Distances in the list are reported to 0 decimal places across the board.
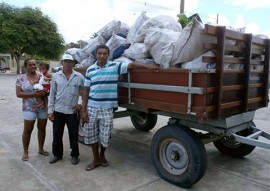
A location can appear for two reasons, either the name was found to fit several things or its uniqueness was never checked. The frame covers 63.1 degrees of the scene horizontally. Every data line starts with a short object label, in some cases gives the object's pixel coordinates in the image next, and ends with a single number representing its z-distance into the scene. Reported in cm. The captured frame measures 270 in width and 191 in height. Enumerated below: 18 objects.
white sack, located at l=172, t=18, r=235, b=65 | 232
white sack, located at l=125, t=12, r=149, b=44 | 340
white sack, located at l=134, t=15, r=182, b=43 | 319
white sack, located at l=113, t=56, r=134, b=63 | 314
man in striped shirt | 291
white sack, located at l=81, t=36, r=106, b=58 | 370
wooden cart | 231
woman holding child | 324
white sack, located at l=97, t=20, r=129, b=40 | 369
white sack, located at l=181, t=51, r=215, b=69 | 241
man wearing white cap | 312
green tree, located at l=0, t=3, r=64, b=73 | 2326
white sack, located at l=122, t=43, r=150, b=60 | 307
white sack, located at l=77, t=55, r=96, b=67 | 374
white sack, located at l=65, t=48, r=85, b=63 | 401
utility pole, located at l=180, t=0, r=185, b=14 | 1546
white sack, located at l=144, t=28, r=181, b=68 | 265
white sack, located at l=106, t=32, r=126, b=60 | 345
